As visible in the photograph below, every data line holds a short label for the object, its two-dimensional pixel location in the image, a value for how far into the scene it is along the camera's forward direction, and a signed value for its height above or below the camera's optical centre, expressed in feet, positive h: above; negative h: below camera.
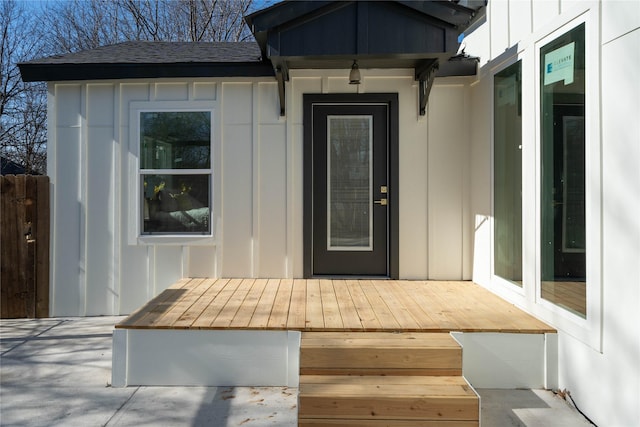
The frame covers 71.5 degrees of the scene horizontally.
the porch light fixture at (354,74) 13.05 +4.05
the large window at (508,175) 11.18 +0.96
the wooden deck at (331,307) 9.51 -2.37
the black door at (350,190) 14.60 +0.70
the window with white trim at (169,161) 14.51 +1.65
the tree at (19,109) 41.55 +9.68
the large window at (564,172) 8.61 +0.81
